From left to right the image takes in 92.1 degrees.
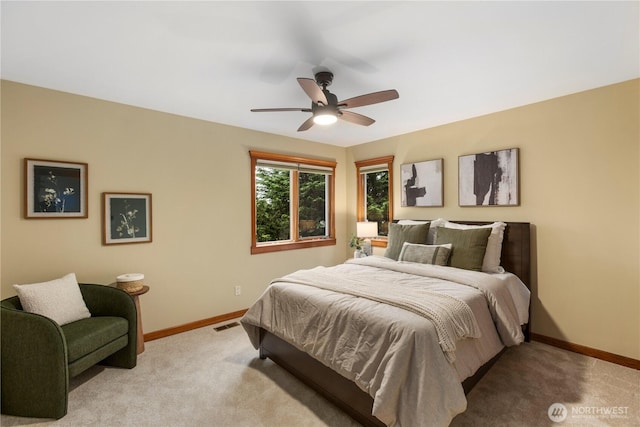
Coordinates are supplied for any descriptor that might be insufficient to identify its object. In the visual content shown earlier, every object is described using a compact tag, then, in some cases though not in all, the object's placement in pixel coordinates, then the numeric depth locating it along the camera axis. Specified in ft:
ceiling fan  7.22
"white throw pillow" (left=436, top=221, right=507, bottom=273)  10.11
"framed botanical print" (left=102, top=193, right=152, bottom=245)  9.93
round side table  9.48
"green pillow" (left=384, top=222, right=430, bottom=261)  11.94
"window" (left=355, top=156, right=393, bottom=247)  15.24
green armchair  6.62
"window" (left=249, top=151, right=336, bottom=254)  14.07
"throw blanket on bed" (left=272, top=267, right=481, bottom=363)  5.97
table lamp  14.47
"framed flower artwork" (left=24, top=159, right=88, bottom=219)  8.67
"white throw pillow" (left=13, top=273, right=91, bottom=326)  7.59
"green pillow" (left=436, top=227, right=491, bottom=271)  9.92
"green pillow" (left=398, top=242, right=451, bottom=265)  10.45
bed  5.42
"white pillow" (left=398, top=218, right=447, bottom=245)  12.04
